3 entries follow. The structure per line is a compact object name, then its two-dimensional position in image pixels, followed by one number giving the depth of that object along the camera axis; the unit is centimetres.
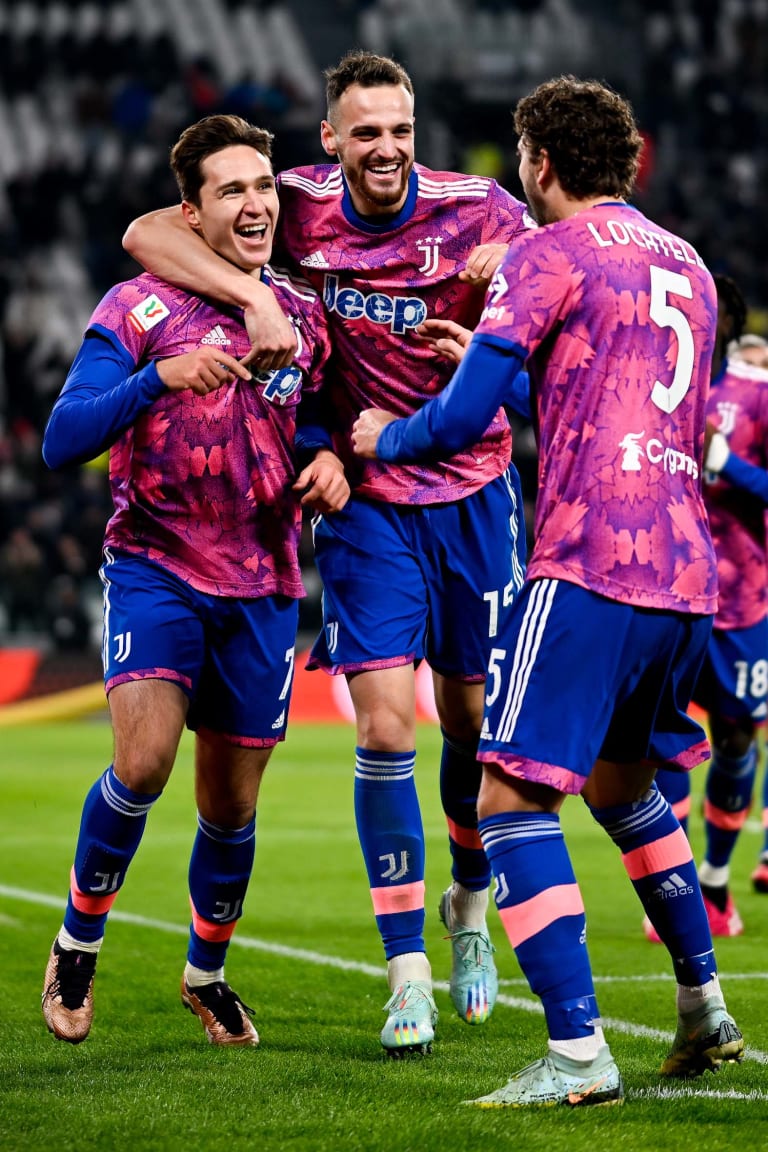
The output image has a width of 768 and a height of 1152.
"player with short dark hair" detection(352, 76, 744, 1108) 742
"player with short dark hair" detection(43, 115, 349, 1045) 924
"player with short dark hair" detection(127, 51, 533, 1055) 972
